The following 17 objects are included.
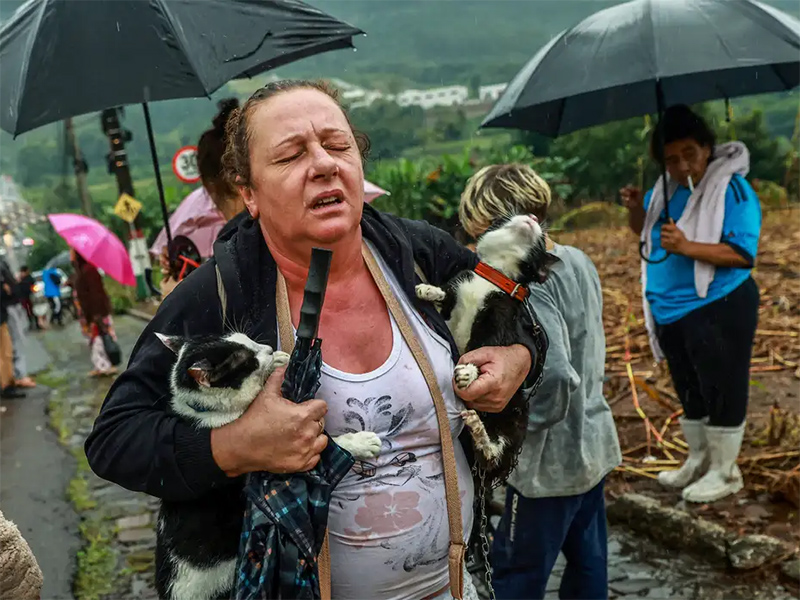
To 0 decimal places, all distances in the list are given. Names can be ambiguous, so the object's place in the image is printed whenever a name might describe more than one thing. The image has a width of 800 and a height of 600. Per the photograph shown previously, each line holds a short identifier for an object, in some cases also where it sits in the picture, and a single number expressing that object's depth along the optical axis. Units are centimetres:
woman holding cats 173
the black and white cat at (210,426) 177
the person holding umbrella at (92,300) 1120
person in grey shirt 315
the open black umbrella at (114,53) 323
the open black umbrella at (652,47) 411
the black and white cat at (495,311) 214
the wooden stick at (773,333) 743
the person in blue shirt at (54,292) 2197
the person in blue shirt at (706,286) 464
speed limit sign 1173
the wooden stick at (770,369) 681
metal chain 219
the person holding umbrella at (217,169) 331
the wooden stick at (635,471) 542
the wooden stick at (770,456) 517
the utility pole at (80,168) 2477
